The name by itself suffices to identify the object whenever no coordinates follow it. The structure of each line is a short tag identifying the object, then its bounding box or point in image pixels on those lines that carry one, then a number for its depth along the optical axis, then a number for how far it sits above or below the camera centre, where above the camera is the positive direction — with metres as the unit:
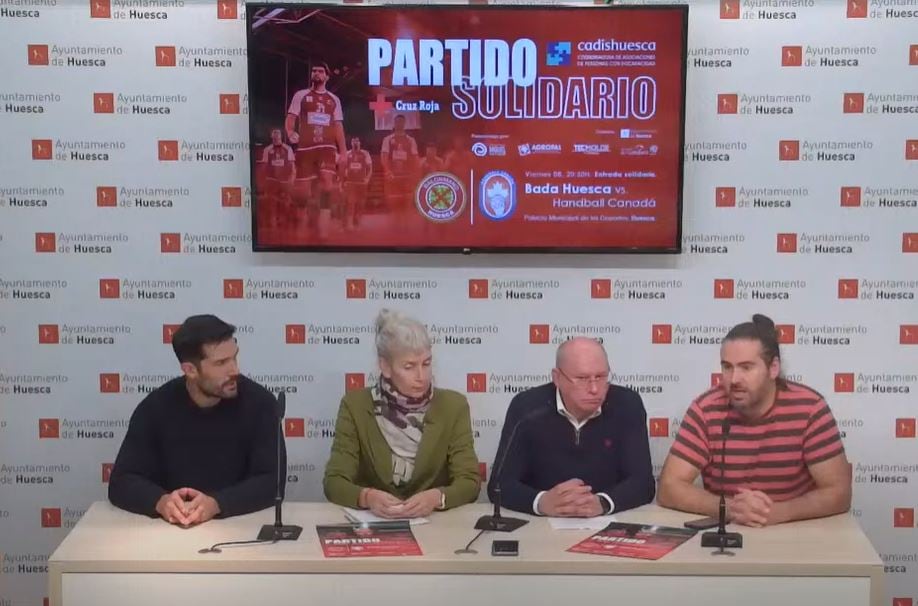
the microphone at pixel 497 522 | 3.36 -0.93
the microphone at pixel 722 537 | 3.19 -0.92
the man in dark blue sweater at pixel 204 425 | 3.72 -0.69
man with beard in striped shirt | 3.61 -0.70
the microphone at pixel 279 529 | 3.26 -0.93
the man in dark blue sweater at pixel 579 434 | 3.68 -0.71
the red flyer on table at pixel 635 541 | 3.14 -0.94
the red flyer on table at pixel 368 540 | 3.15 -0.94
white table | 3.05 -1.00
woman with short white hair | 3.77 -0.71
